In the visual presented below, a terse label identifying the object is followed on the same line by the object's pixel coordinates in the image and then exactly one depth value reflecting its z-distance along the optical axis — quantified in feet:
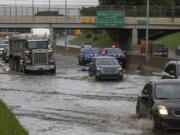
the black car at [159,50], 205.16
